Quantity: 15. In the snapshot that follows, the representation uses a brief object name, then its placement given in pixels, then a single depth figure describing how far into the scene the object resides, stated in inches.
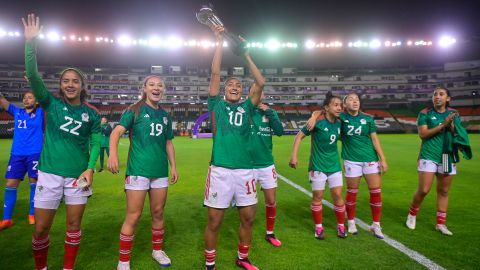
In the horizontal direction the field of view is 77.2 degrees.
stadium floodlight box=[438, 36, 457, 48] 2133.6
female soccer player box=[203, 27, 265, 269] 136.9
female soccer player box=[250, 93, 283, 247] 193.2
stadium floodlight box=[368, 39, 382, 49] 2142.0
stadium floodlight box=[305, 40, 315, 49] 2198.1
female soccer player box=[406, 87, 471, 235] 202.4
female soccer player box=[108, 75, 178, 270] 142.4
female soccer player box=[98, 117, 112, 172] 473.0
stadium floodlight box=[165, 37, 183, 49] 2039.9
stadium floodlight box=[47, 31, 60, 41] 1826.0
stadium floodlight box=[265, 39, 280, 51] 2111.2
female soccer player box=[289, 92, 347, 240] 193.9
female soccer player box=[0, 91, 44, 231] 213.8
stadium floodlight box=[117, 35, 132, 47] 1990.7
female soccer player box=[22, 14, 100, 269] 127.3
